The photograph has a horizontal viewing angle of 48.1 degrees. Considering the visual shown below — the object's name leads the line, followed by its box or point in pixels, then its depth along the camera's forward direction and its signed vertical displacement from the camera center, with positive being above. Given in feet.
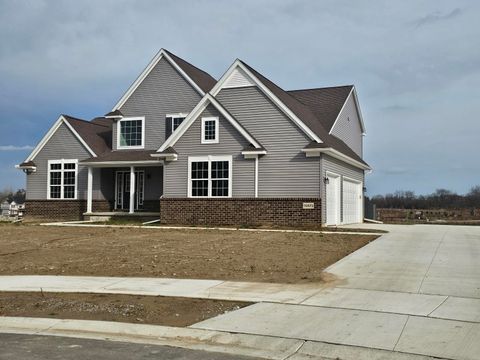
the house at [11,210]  116.30 -1.42
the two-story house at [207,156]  80.12 +8.01
